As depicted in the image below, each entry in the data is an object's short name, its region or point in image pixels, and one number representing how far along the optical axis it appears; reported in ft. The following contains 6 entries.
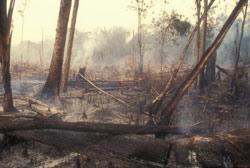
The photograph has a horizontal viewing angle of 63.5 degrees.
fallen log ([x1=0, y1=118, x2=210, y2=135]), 10.59
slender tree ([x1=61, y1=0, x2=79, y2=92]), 32.22
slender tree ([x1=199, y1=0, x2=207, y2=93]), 33.22
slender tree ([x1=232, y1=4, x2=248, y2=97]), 28.28
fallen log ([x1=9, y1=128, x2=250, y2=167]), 8.25
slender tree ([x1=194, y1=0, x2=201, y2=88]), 37.01
